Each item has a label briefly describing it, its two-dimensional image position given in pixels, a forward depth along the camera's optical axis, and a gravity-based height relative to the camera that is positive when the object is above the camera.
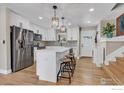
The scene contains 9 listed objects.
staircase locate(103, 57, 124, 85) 1.90 -0.80
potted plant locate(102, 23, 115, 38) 3.27 +0.57
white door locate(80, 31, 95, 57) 5.58 +0.05
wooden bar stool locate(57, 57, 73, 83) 2.24 -0.78
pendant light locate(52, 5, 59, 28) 2.18 +0.61
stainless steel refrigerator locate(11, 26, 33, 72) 2.70 -0.16
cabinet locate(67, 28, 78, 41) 5.30 +0.66
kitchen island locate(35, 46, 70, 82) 2.08 -0.56
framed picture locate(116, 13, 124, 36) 3.39 +0.84
